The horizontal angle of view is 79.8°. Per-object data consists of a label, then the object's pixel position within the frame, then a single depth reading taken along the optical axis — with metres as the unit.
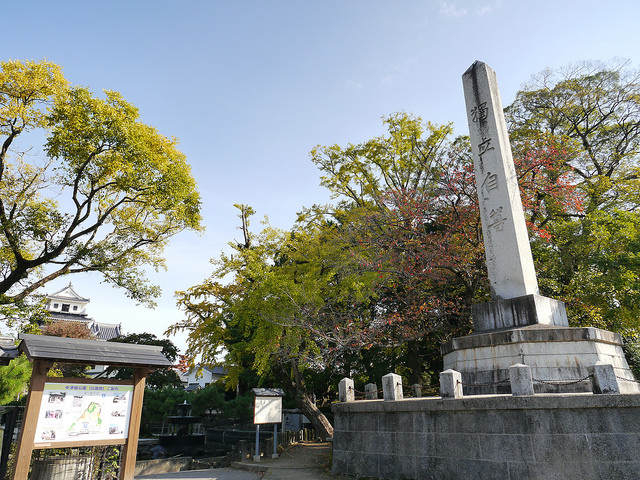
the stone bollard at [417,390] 10.35
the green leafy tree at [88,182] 11.15
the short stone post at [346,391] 10.18
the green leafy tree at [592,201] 11.89
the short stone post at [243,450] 13.38
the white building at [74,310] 45.86
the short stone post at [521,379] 6.84
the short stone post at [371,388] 10.28
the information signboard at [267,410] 12.57
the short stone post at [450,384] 7.76
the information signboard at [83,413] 6.74
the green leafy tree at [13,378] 12.24
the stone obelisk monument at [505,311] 7.74
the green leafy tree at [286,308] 12.51
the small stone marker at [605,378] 6.19
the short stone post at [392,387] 8.84
